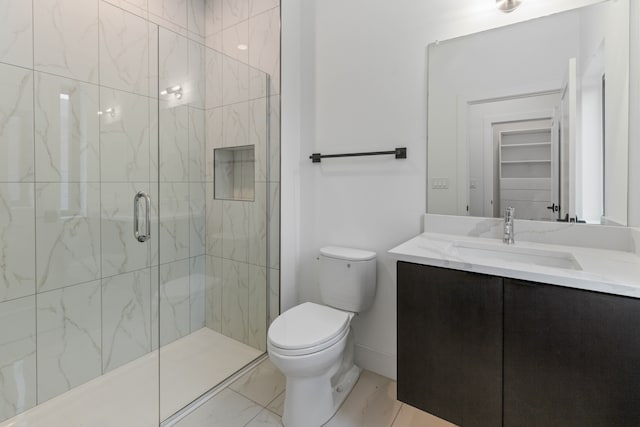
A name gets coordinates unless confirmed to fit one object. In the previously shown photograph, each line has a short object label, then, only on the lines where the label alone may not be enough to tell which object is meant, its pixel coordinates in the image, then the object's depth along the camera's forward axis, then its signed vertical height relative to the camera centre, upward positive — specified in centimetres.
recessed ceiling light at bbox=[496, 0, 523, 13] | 147 +99
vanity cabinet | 86 -45
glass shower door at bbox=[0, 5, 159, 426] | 152 -10
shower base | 153 -101
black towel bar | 175 +34
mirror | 132 +44
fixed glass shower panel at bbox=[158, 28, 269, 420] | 206 +0
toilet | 138 -59
